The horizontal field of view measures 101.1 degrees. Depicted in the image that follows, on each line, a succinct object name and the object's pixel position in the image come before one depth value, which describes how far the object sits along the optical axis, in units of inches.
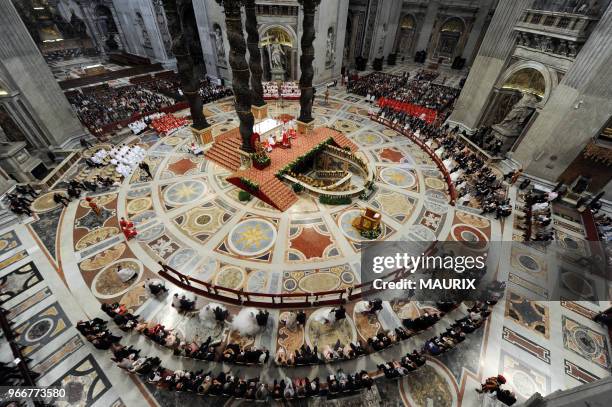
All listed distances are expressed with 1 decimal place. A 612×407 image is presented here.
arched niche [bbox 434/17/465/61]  1279.5
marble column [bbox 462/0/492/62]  1166.3
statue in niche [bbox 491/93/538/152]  602.2
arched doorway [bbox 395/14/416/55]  1378.0
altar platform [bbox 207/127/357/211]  536.1
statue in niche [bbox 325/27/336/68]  1008.4
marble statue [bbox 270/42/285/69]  982.7
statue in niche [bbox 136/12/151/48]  1205.7
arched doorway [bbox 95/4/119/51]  1370.6
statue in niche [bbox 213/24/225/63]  953.6
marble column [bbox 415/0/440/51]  1274.6
